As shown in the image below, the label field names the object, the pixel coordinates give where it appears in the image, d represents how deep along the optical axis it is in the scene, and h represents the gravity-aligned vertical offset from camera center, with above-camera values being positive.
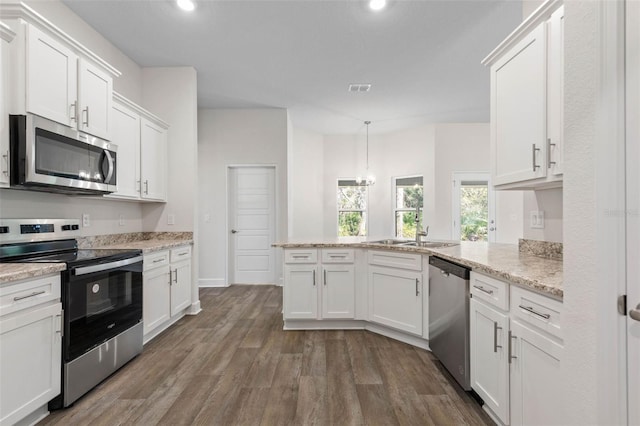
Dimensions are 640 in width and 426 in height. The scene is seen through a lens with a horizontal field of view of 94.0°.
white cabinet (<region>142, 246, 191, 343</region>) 2.72 -0.76
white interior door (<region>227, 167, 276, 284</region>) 5.18 -0.32
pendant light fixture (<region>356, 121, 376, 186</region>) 6.49 +0.76
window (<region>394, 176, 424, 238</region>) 6.41 +0.24
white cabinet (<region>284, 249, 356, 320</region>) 3.08 -0.74
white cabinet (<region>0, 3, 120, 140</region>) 1.83 +0.96
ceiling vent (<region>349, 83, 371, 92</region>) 4.24 +1.84
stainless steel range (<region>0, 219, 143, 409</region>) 1.83 -0.58
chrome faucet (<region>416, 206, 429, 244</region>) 2.91 -0.20
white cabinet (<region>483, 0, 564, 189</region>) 1.58 +0.66
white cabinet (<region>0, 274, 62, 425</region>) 1.47 -0.71
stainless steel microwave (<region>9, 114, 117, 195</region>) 1.83 +0.39
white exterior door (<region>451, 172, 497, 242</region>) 6.09 +0.14
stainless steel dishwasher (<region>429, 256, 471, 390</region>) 1.95 -0.75
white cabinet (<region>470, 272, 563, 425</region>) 1.24 -0.67
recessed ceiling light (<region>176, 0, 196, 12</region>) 2.56 +1.82
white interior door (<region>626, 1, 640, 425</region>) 0.88 +0.02
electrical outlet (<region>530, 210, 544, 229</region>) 2.14 -0.04
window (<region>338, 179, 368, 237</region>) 6.95 +0.09
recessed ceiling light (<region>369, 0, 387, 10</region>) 2.57 +1.83
